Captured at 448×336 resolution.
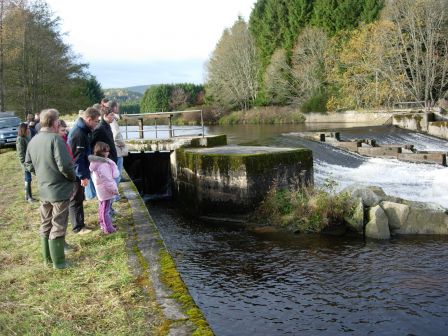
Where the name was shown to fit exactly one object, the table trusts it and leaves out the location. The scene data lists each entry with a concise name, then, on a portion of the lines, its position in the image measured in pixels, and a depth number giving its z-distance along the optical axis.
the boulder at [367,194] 11.91
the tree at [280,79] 53.62
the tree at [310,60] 49.81
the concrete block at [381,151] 20.78
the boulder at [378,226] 10.70
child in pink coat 7.50
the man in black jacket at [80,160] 7.61
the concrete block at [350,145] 22.42
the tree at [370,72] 35.99
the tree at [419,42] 34.09
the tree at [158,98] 85.25
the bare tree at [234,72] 60.59
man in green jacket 5.92
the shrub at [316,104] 46.03
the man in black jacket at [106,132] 8.35
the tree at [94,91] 85.12
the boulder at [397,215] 11.06
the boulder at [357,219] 11.06
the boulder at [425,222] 10.90
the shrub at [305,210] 11.37
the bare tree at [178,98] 82.69
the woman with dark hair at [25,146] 10.68
